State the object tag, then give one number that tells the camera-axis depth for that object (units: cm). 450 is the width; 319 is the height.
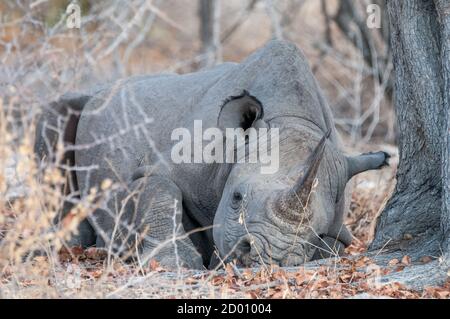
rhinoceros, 1357
